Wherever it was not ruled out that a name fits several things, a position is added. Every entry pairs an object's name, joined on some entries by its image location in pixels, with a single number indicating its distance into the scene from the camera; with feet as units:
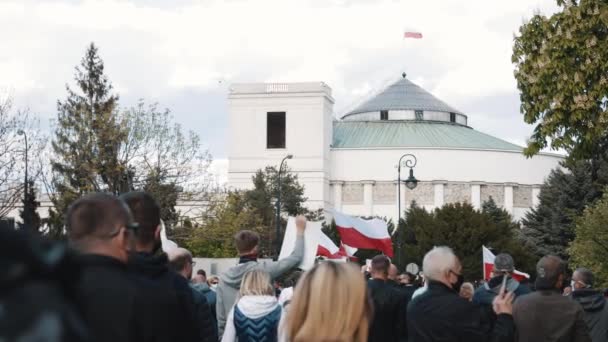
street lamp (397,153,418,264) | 165.78
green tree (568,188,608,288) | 163.75
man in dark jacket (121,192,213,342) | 14.10
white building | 411.54
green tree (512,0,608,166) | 77.10
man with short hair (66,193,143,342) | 9.55
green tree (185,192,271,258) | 219.00
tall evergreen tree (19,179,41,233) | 140.29
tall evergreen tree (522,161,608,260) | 265.95
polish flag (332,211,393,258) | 71.67
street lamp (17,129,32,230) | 123.62
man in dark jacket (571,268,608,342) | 36.94
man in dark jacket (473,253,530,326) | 32.63
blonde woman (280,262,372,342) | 14.64
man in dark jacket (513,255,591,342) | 29.50
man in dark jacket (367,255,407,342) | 35.37
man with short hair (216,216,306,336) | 27.76
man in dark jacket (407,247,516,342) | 23.24
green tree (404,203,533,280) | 289.74
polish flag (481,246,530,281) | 72.28
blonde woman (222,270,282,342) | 27.50
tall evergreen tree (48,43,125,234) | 185.16
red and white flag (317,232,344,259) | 67.05
